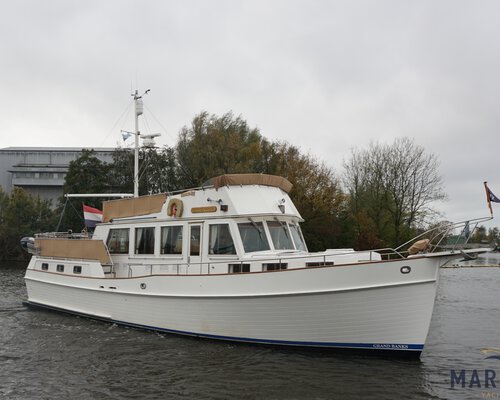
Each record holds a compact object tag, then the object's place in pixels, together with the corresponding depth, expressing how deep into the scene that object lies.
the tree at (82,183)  42.69
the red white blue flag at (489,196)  9.19
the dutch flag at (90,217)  16.64
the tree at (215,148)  34.32
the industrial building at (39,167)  64.19
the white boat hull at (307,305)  9.93
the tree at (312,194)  34.38
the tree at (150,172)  40.28
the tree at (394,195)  38.16
